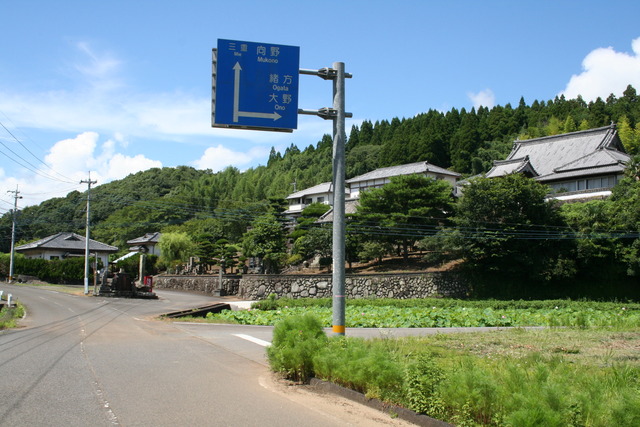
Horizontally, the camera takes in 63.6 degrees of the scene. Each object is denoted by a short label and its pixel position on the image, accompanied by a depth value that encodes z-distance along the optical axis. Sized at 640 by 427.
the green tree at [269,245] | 41.25
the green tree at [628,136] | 54.54
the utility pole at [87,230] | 37.22
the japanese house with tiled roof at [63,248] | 60.66
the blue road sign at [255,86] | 9.12
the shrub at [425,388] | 5.70
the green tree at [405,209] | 35.31
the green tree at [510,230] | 31.45
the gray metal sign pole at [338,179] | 9.07
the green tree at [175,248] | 57.53
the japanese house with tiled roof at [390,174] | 57.66
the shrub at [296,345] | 7.99
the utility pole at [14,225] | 51.31
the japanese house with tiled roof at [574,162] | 38.91
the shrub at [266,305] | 25.75
